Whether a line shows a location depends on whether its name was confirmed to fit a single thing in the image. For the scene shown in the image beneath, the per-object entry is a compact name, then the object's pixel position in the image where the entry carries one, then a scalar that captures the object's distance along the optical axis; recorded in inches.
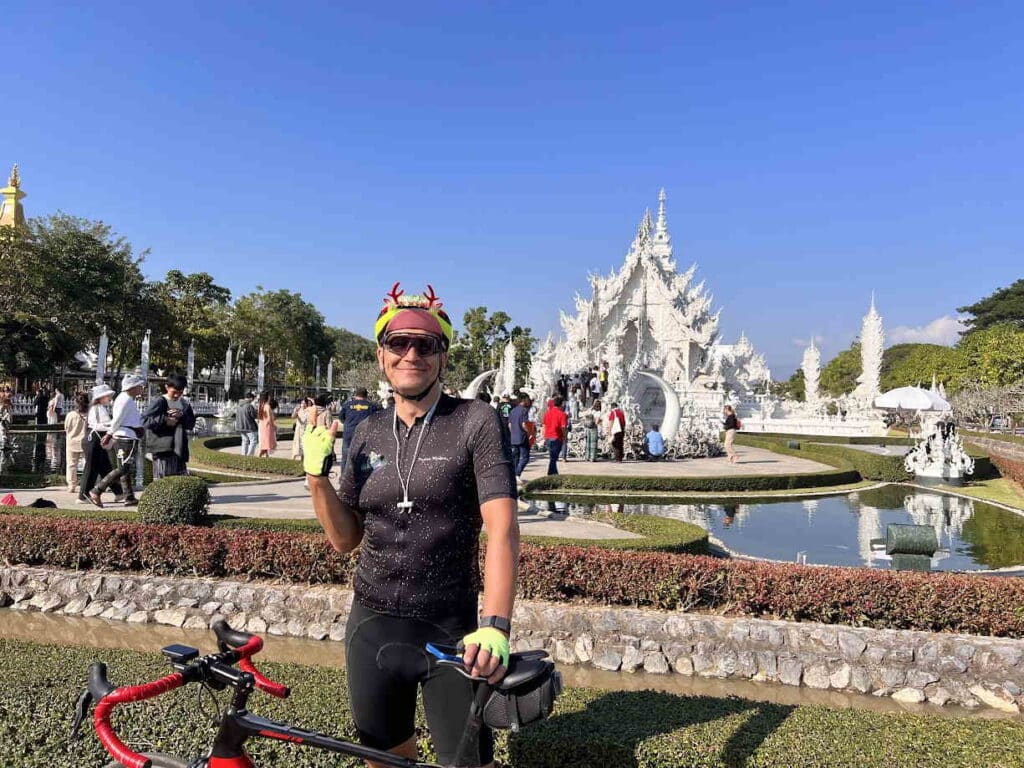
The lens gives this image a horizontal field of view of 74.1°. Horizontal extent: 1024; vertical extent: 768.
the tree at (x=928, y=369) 2379.4
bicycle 80.6
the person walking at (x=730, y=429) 860.5
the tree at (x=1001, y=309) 2915.8
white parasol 1074.6
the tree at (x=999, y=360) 1878.7
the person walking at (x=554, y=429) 652.1
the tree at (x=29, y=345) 1266.0
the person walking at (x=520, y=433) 590.6
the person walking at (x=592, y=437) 868.0
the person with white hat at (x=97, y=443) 431.5
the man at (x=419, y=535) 94.4
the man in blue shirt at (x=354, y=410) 403.5
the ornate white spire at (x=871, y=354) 2163.6
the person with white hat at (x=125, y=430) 412.8
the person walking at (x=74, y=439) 500.7
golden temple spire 2080.5
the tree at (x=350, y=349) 4080.0
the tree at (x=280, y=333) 2423.7
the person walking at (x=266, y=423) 780.6
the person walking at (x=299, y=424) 695.7
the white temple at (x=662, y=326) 1919.3
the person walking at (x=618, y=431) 859.4
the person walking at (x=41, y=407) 1198.3
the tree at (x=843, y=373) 3501.5
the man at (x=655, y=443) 904.9
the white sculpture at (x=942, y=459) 778.8
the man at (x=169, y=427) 420.2
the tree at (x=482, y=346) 2737.7
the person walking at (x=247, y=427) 823.7
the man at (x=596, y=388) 1042.0
